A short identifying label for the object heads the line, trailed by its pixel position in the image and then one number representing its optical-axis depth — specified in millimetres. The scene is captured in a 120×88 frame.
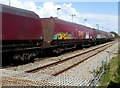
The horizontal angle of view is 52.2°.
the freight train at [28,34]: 7132
